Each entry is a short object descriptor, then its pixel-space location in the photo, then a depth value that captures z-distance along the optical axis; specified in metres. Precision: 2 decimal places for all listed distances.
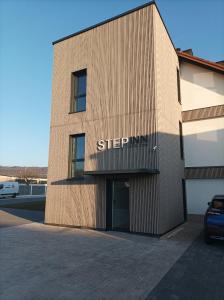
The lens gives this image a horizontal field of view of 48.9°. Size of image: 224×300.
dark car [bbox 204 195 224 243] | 8.23
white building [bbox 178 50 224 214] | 14.07
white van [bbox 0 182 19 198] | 33.58
